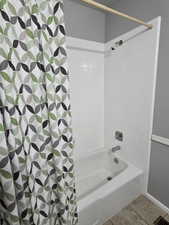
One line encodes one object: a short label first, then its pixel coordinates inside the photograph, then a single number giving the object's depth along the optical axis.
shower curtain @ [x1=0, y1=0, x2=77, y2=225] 0.62
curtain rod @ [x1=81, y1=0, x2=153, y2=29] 0.85
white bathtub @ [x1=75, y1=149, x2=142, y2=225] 1.14
